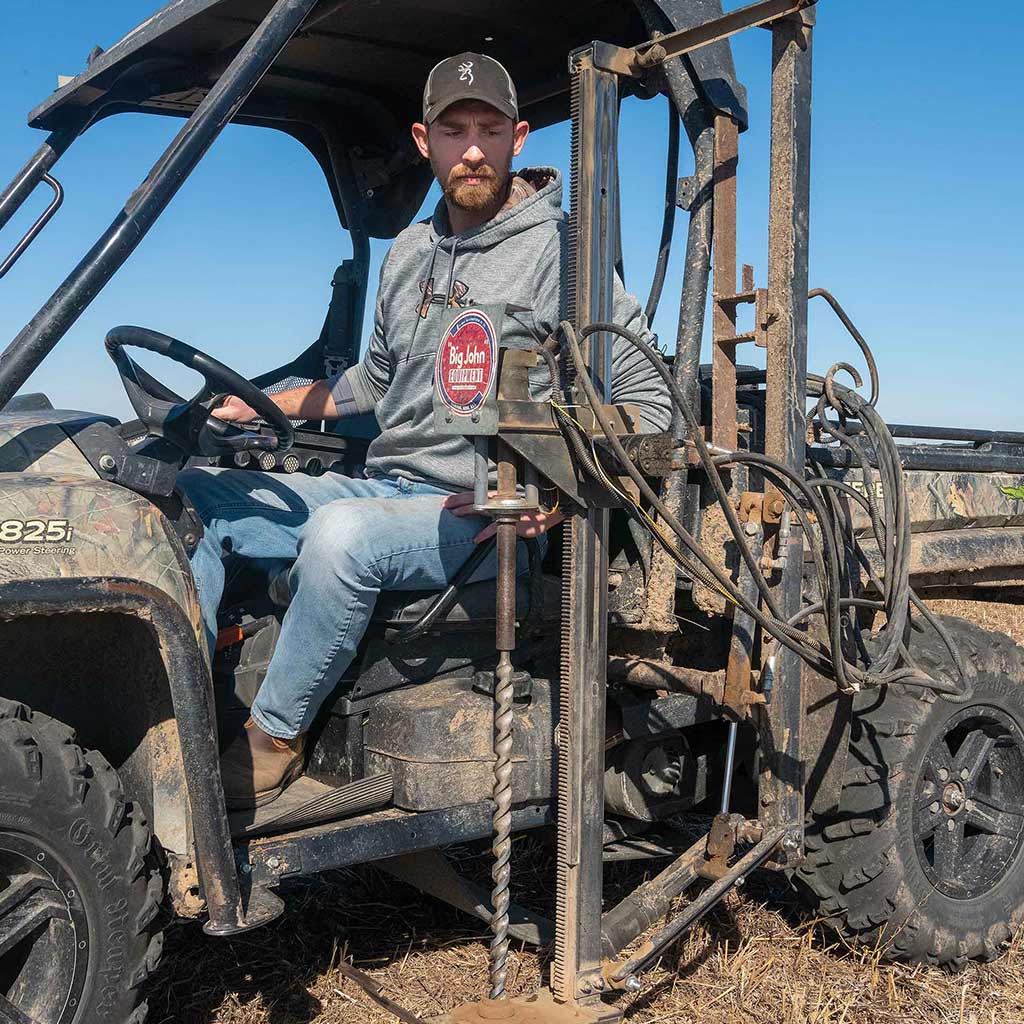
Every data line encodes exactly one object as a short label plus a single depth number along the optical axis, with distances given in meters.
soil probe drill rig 2.44
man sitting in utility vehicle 2.86
